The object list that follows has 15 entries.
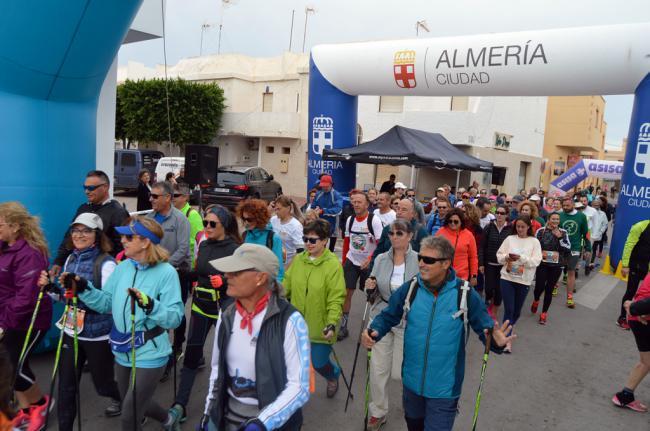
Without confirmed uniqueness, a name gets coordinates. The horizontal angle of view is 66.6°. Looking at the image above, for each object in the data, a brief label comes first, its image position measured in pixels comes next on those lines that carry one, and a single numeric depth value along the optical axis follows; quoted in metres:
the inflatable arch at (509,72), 9.40
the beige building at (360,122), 23.61
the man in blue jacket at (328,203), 9.76
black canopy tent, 12.06
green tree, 27.70
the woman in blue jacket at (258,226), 4.71
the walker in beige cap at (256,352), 2.29
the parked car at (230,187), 17.11
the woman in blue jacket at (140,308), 3.17
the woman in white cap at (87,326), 3.40
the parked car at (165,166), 20.72
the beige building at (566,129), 37.53
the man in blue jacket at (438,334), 3.04
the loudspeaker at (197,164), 12.30
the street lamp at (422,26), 28.67
